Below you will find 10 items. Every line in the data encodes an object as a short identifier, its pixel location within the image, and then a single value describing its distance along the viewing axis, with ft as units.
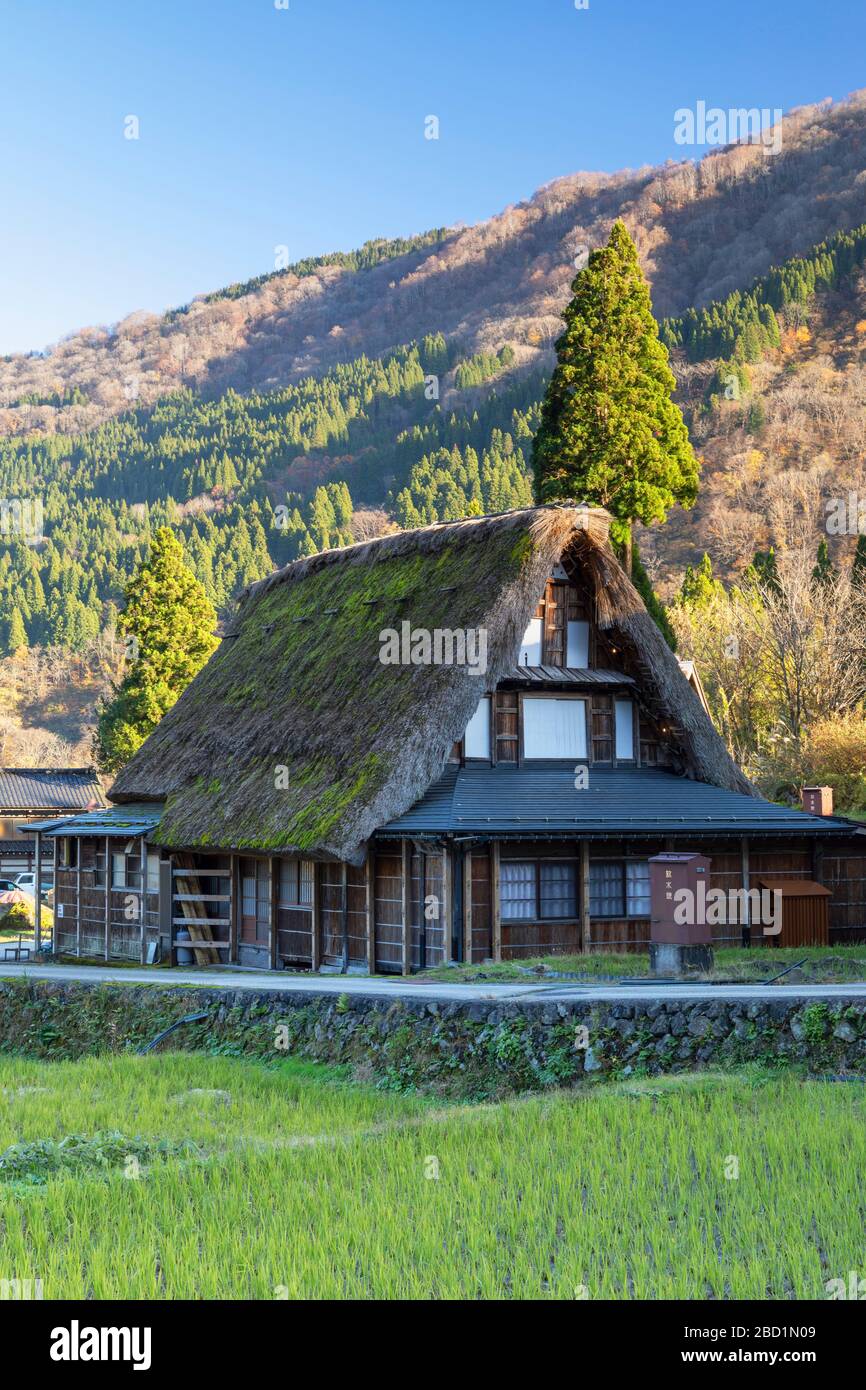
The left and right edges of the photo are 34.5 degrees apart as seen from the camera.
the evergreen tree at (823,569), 171.83
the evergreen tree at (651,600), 118.32
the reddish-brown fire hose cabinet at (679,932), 65.82
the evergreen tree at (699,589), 193.26
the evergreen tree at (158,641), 151.84
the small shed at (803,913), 85.56
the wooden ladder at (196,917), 96.02
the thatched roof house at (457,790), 78.54
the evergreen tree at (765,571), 169.68
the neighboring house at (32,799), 185.98
